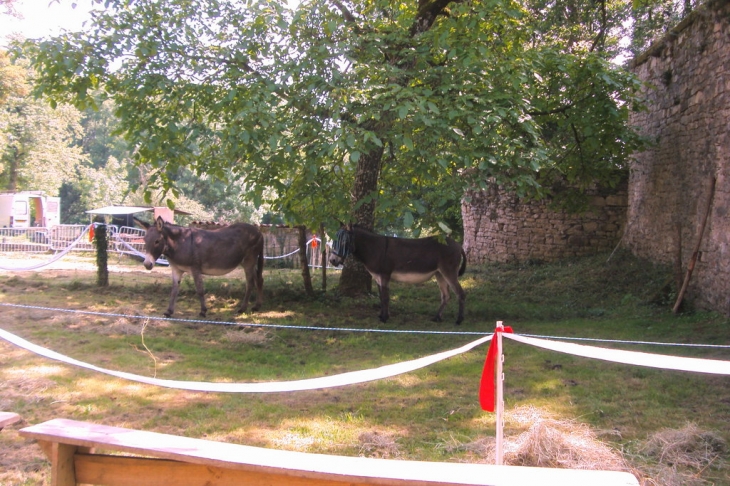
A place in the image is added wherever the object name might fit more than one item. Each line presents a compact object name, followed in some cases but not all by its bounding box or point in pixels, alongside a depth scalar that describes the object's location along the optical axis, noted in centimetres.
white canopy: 2530
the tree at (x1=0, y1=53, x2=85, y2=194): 3441
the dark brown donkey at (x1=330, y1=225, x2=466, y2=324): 1001
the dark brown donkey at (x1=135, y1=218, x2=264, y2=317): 964
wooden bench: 254
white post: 352
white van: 3127
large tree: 807
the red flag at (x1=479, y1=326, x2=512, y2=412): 366
